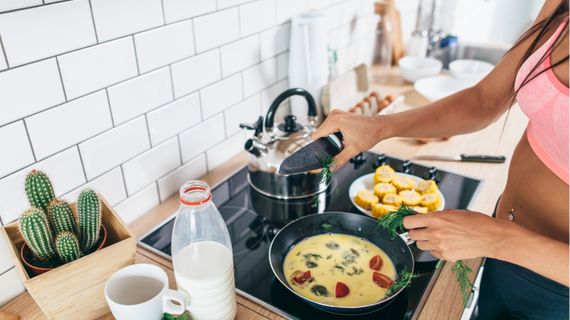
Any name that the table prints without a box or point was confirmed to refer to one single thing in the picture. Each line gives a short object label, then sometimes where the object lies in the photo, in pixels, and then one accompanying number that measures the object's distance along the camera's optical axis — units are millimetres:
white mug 688
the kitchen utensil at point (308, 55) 1317
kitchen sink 1936
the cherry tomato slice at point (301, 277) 850
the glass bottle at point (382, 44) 1806
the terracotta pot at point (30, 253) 714
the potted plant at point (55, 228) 700
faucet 1921
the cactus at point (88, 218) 726
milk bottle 718
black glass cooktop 816
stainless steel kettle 1075
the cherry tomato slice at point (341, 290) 820
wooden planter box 695
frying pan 884
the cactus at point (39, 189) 715
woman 681
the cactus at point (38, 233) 672
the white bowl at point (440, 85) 1620
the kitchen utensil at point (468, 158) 1251
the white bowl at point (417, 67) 1732
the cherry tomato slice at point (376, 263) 887
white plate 1122
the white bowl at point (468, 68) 1689
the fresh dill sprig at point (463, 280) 801
